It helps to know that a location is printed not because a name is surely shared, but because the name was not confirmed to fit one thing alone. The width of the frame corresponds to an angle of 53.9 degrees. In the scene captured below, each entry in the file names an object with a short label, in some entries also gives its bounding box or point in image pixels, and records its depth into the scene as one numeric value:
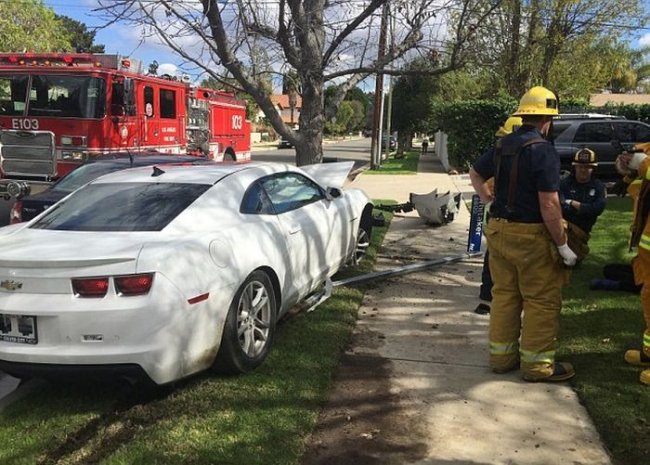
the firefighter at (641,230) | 4.13
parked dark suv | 15.89
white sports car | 3.50
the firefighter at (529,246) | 4.05
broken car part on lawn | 10.23
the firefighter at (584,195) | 6.21
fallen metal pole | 6.47
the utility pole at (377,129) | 24.56
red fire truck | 11.08
